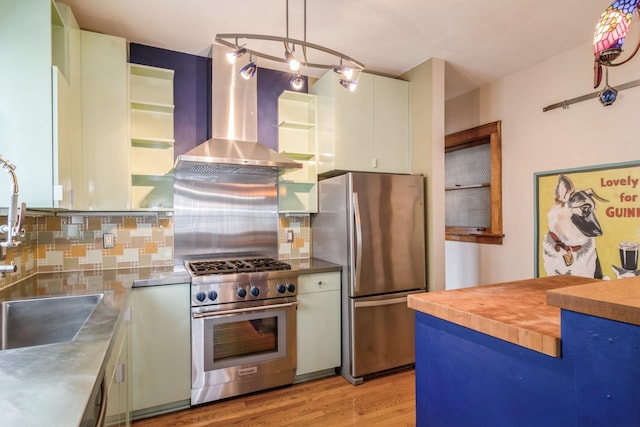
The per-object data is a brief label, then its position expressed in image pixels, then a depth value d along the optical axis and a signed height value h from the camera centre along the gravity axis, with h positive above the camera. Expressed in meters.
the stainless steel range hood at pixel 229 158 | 2.39 +0.43
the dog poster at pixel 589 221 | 2.43 -0.05
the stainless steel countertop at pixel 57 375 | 0.73 -0.41
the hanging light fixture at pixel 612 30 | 1.19 +0.65
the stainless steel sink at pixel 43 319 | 1.63 -0.49
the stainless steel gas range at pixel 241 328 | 2.35 -0.79
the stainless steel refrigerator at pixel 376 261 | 2.73 -0.36
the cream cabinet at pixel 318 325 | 2.70 -0.86
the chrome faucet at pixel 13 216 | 1.47 +0.02
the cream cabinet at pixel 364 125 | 2.99 +0.83
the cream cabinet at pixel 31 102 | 1.78 +0.62
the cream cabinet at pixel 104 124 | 2.34 +0.66
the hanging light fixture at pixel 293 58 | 1.63 +0.83
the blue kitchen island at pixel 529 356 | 0.82 -0.42
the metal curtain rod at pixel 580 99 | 2.43 +0.92
